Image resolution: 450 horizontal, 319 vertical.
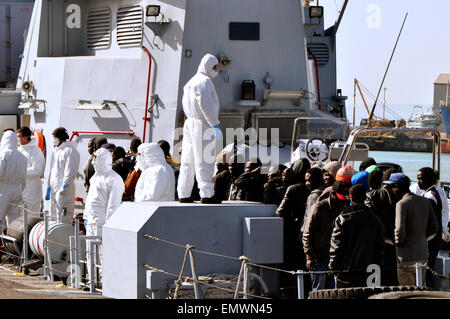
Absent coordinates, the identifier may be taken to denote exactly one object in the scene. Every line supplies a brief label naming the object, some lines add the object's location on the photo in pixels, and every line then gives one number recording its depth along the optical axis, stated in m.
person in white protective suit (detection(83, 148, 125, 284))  16.28
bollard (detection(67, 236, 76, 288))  16.48
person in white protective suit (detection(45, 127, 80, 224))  19.39
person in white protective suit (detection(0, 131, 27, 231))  19.81
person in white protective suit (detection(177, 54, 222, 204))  14.14
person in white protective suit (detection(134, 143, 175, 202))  15.22
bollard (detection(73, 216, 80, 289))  16.20
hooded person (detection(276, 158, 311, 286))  14.42
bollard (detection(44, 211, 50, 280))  17.75
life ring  24.22
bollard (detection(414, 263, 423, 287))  11.71
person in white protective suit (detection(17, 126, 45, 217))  20.92
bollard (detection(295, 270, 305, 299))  11.08
